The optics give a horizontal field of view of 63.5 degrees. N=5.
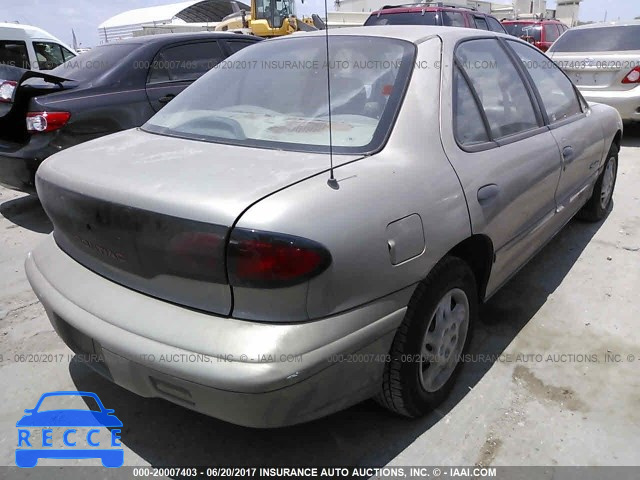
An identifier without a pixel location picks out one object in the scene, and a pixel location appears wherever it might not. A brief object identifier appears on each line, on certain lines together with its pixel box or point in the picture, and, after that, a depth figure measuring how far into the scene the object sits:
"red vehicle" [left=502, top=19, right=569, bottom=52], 12.60
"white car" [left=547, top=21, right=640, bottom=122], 6.71
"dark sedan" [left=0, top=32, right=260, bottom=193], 4.23
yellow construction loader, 15.94
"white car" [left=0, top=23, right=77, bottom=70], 9.40
